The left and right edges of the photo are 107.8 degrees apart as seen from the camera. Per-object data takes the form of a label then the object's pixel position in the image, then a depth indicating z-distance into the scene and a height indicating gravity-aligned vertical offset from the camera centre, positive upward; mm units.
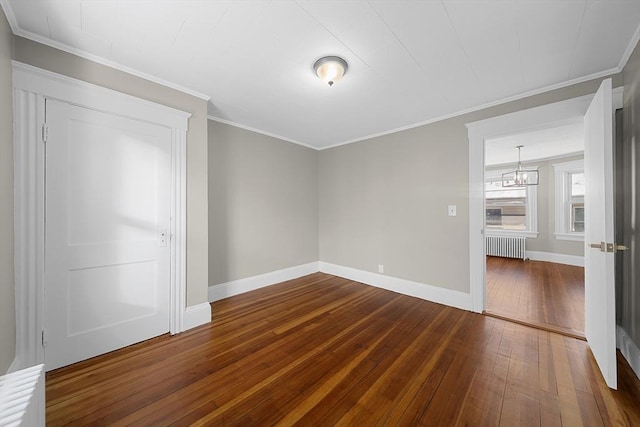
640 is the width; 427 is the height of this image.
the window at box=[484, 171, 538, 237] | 5793 +184
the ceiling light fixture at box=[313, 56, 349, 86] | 1932 +1252
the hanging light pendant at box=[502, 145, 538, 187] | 4883 +883
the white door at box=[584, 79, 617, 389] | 1592 -158
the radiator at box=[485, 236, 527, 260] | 5750 -814
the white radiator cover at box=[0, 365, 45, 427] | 862 -738
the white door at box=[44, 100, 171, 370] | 1792 -152
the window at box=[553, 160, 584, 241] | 5223 +316
